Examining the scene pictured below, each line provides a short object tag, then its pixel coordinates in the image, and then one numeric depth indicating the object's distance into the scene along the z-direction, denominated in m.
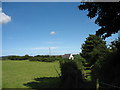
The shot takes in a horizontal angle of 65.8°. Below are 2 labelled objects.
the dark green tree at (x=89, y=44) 27.03
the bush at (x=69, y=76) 5.63
